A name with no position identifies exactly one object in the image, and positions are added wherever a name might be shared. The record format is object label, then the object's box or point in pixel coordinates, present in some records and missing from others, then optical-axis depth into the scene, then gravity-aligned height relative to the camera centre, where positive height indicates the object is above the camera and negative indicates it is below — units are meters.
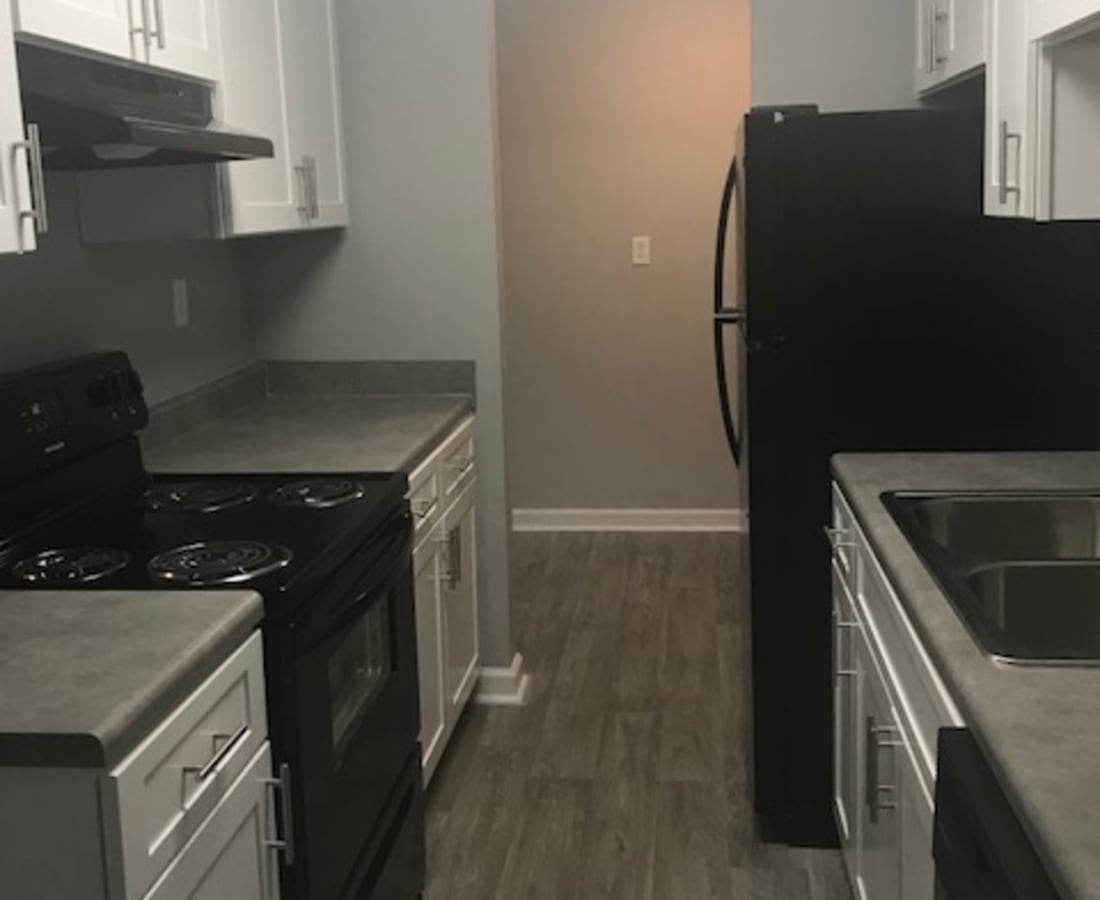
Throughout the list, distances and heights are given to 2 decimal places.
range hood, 2.14 +0.21
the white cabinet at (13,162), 1.85 +0.12
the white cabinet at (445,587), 3.26 -0.87
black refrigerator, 2.91 -0.19
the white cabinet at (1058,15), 1.89 +0.28
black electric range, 2.11 -0.50
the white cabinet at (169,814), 1.55 -0.66
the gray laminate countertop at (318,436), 3.04 -0.46
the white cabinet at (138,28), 2.02 +0.35
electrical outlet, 3.44 -0.14
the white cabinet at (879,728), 1.87 -0.78
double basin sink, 1.84 -0.54
